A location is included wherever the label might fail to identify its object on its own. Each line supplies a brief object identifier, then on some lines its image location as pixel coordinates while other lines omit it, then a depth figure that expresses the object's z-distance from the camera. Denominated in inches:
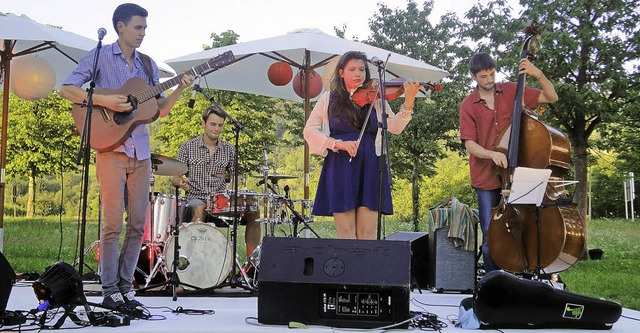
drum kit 218.2
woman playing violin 154.3
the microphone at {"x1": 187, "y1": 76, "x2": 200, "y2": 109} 172.0
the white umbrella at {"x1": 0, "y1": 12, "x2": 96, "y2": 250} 240.4
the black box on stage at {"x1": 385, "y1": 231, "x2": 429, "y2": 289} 242.4
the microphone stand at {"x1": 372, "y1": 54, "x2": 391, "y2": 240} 145.8
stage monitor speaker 132.6
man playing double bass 181.5
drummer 247.1
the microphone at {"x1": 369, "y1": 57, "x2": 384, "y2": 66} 148.8
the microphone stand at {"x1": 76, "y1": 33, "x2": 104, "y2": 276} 142.5
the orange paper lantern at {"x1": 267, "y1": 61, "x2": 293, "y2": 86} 304.5
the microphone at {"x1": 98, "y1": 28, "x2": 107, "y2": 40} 145.3
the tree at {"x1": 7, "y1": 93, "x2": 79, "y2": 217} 1094.4
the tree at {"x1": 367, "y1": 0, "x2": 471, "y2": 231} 939.0
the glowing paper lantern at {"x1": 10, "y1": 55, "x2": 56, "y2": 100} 285.7
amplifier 229.3
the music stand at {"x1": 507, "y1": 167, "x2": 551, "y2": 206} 156.6
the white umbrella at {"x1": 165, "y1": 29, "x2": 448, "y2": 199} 277.0
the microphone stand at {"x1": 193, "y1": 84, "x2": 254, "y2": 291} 183.1
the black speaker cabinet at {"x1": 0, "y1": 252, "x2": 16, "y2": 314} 135.9
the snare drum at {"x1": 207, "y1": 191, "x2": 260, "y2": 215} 223.0
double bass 163.3
